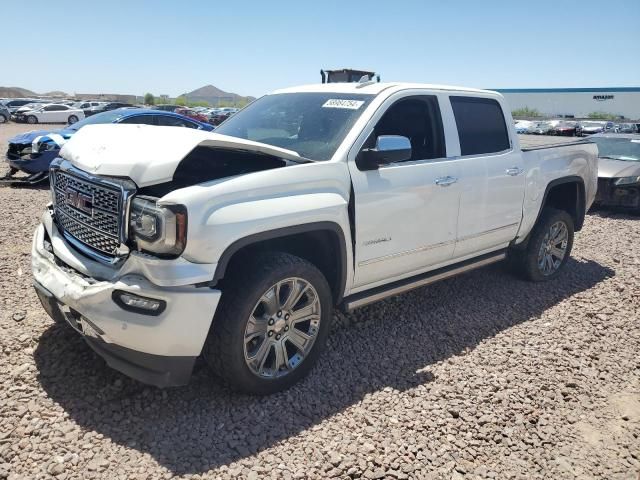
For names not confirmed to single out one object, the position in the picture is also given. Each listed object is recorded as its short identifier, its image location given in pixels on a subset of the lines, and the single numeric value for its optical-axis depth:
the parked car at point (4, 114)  36.45
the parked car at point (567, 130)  39.44
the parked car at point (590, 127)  39.78
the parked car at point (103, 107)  35.77
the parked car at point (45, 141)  9.88
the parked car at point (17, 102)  44.37
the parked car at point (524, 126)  43.02
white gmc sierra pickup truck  2.74
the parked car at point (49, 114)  35.50
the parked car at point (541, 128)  41.71
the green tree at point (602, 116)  69.19
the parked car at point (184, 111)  33.89
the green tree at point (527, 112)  75.00
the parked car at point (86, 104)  43.81
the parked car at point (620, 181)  9.43
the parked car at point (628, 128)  31.44
